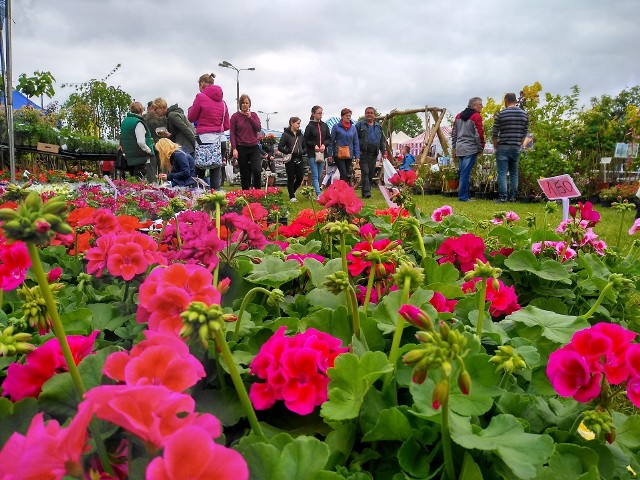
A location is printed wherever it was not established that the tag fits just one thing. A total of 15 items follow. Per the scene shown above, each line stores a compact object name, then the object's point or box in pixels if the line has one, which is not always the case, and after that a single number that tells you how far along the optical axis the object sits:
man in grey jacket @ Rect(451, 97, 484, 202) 9.12
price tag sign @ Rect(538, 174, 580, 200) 2.36
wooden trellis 12.46
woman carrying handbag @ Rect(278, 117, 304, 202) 9.17
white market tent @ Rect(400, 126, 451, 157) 22.21
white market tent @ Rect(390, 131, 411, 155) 28.73
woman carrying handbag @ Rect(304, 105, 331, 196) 9.12
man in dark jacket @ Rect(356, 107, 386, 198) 9.80
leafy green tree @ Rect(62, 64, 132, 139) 16.28
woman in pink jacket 7.28
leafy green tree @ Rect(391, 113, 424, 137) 53.17
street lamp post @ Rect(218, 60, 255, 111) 28.74
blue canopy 14.44
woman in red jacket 7.69
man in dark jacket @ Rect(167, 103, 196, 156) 8.12
